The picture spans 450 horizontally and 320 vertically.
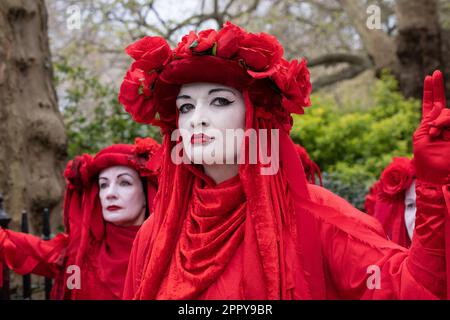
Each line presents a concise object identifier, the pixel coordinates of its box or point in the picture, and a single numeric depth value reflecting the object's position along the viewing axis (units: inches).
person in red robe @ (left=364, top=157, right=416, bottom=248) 169.8
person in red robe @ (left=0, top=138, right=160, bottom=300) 165.6
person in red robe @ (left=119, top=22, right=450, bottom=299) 93.4
